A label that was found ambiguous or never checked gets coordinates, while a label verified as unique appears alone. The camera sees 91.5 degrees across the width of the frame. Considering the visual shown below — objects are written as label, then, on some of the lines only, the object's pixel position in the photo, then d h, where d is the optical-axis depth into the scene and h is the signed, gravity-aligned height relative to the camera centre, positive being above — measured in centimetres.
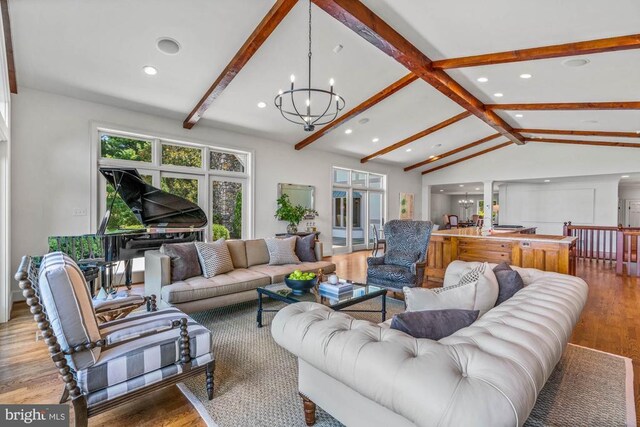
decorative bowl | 321 -77
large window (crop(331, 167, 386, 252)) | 929 +13
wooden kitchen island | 459 -61
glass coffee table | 298 -86
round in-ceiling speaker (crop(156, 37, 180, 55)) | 373 +201
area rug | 189 -126
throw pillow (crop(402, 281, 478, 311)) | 181 -51
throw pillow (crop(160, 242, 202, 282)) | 364 -61
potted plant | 721 -5
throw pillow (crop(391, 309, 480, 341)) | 147 -54
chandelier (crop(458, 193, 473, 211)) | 1650 +50
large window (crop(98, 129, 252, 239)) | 515 +69
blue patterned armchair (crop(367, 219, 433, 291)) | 412 -67
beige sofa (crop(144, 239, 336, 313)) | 334 -83
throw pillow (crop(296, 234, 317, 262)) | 485 -60
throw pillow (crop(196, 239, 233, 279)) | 382 -61
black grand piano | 414 -16
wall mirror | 758 +45
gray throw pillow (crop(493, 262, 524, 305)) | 215 -50
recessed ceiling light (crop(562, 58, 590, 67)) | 401 +199
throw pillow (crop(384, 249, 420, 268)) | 442 -67
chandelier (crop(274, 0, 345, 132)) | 545 +198
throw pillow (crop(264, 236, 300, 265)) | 454 -61
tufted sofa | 98 -57
